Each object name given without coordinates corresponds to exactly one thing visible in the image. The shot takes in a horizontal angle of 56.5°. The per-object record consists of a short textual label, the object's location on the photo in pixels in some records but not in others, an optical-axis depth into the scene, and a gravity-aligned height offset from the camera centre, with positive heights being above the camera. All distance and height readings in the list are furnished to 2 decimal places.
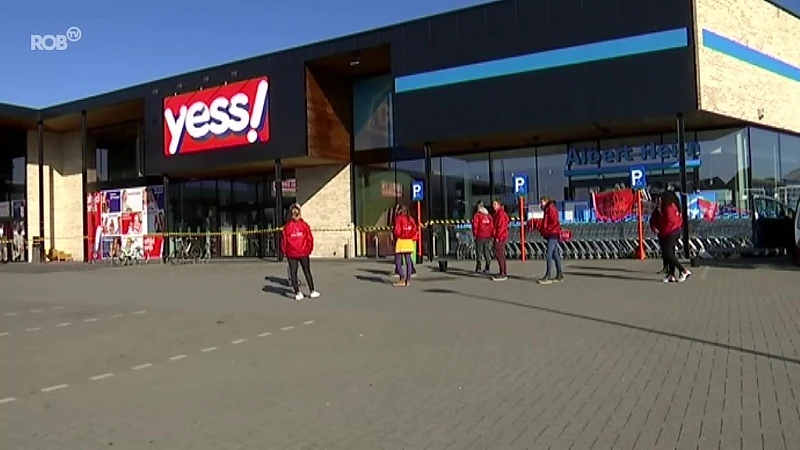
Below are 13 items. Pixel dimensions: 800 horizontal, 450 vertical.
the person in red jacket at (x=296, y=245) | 13.88 -0.06
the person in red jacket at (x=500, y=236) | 16.16 +0.01
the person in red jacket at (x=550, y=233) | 15.04 +0.05
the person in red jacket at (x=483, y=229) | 17.38 +0.19
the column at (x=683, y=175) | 19.45 +1.50
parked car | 20.38 +0.11
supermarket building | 19.81 +3.80
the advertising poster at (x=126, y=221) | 33.03 +1.13
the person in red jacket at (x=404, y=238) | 16.08 +0.02
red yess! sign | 26.77 +4.73
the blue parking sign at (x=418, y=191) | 25.73 +1.65
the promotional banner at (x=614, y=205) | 22.06 +0.88
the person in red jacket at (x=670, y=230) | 14.09 +0.05
